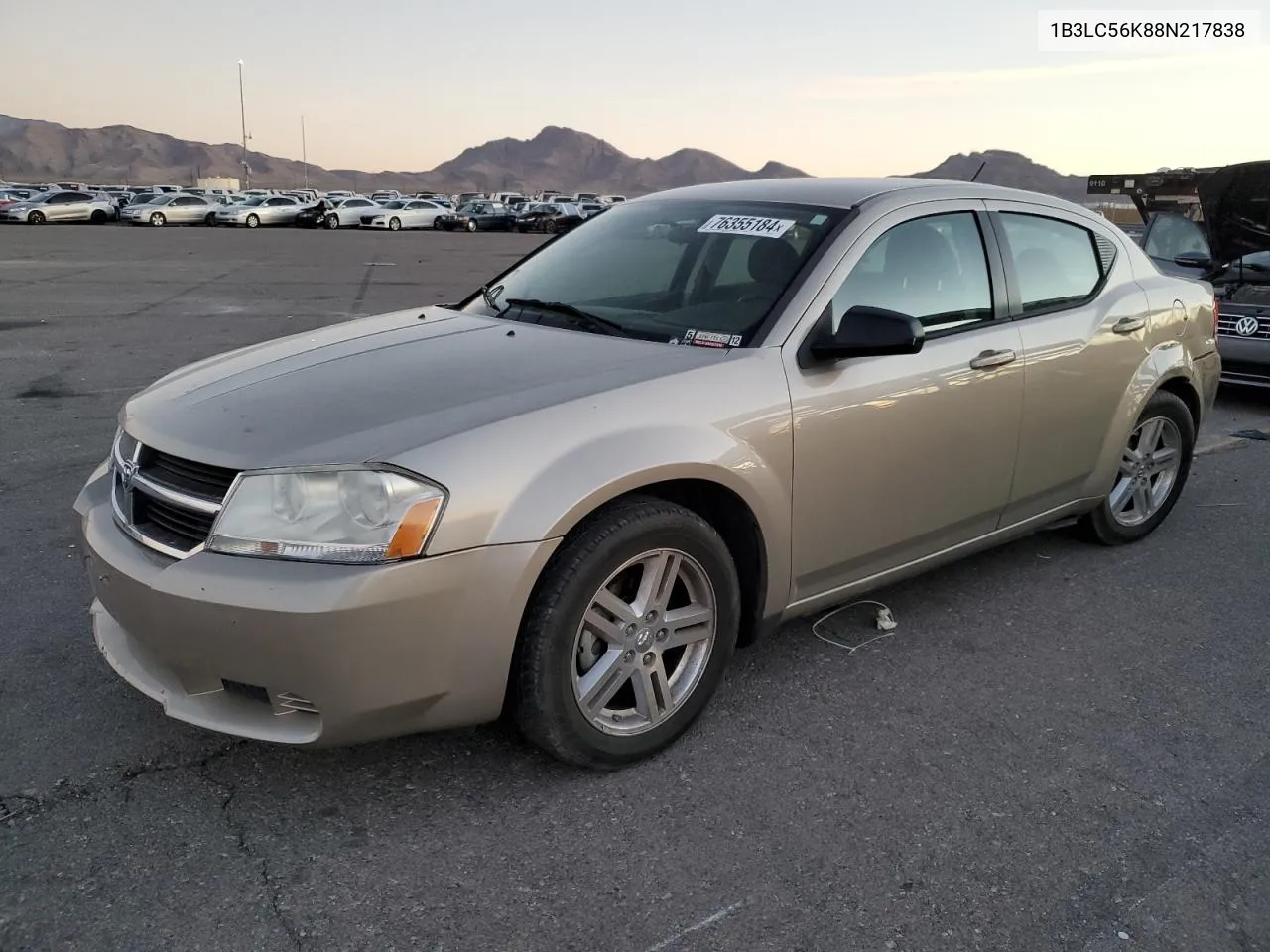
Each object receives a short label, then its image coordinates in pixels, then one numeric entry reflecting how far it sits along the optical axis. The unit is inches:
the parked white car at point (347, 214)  1807.3
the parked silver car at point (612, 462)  96.9
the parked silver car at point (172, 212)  1700.3
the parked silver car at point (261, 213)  1768.0
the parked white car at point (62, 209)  1630.2
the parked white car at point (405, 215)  1831.9
